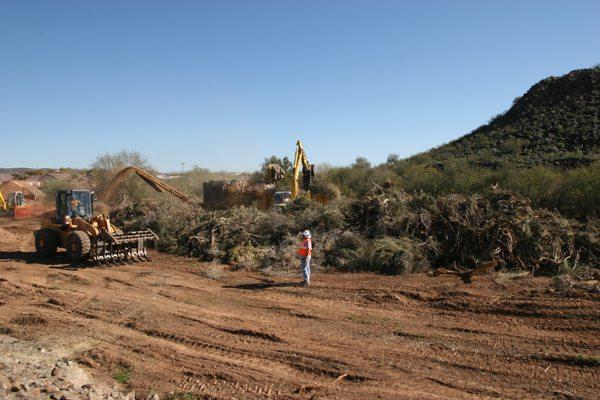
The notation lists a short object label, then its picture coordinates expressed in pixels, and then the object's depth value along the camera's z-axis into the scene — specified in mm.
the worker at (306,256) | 12094
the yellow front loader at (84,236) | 14617
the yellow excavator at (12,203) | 32844
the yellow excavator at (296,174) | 20453
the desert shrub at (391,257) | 13289
